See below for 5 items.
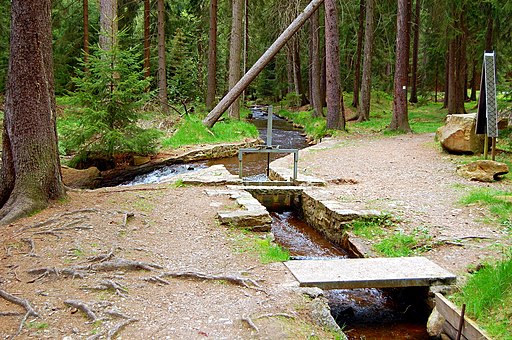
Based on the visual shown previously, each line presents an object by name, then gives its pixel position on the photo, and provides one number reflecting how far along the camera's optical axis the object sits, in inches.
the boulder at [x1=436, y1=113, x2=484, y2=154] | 474.6
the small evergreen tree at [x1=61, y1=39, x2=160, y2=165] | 449.7
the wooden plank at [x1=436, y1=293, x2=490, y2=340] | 153.8
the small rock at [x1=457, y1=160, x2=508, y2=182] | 373.1
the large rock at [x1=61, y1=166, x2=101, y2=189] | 412.5
